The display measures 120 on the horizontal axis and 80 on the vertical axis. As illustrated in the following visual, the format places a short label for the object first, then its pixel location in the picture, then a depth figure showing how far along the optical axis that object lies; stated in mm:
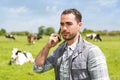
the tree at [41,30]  141650
